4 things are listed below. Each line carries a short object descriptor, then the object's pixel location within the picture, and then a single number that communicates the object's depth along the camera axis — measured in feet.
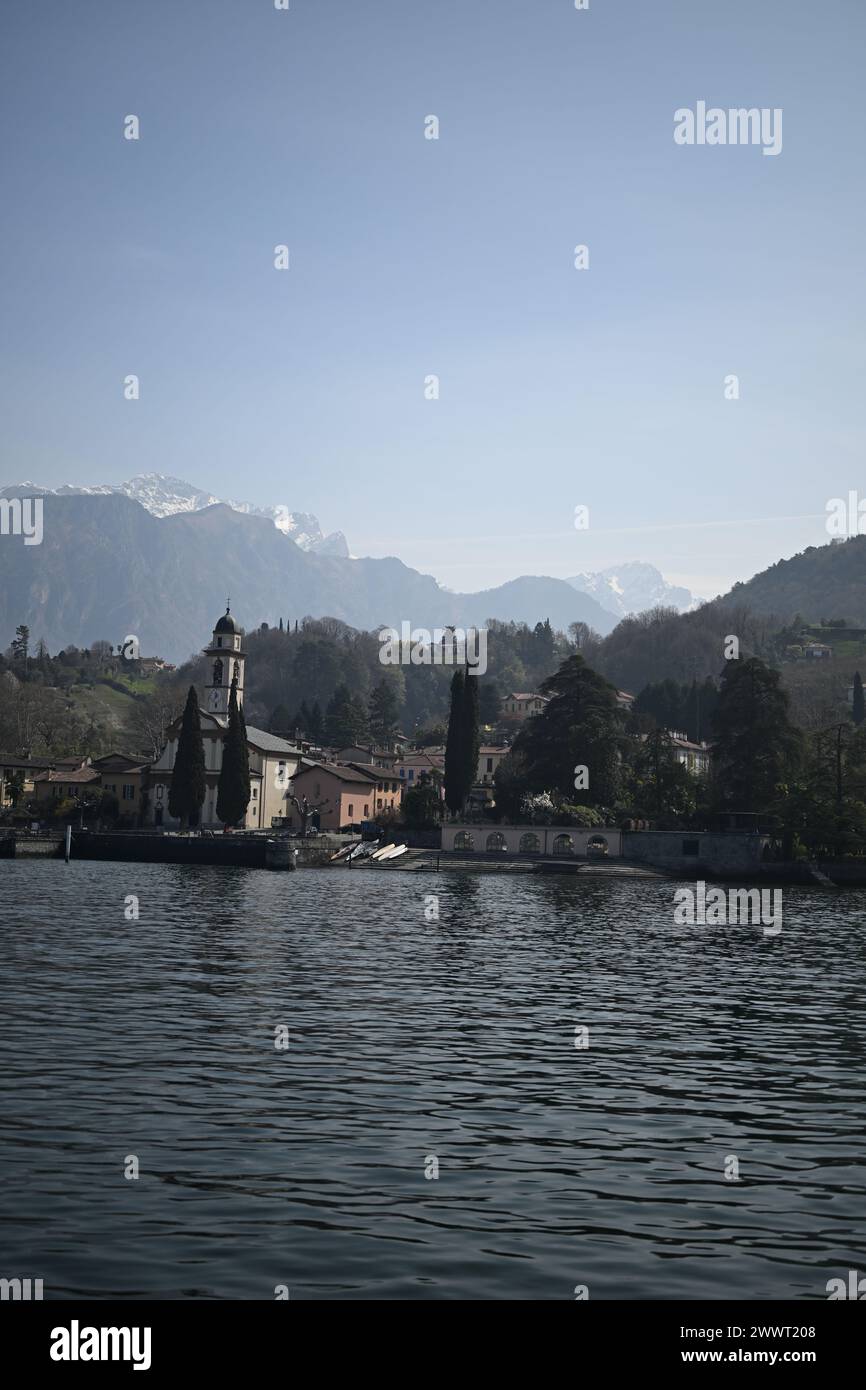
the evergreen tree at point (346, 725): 617.62
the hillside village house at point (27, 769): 462.60
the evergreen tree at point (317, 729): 645.51
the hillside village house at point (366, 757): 517.55
